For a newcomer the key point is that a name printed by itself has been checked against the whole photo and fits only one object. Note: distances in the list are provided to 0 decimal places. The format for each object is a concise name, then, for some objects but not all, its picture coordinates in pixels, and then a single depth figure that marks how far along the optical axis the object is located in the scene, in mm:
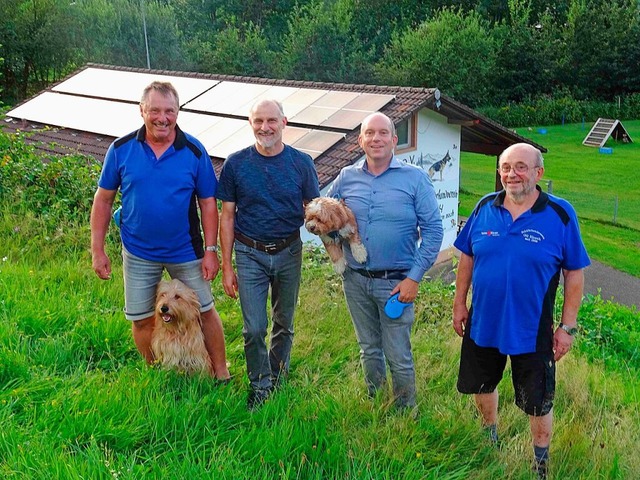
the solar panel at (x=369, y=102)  12680
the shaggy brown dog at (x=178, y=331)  4062
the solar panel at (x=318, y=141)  11859
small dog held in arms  3836
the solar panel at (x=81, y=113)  14102
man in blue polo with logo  3457
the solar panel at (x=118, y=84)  15341
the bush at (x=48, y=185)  7770
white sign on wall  14719
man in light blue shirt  3846
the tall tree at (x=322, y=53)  40562
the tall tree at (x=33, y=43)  31656
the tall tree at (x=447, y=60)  40125
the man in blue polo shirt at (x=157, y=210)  3922
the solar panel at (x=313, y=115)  12711
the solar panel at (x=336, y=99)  13078
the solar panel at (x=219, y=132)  12500
